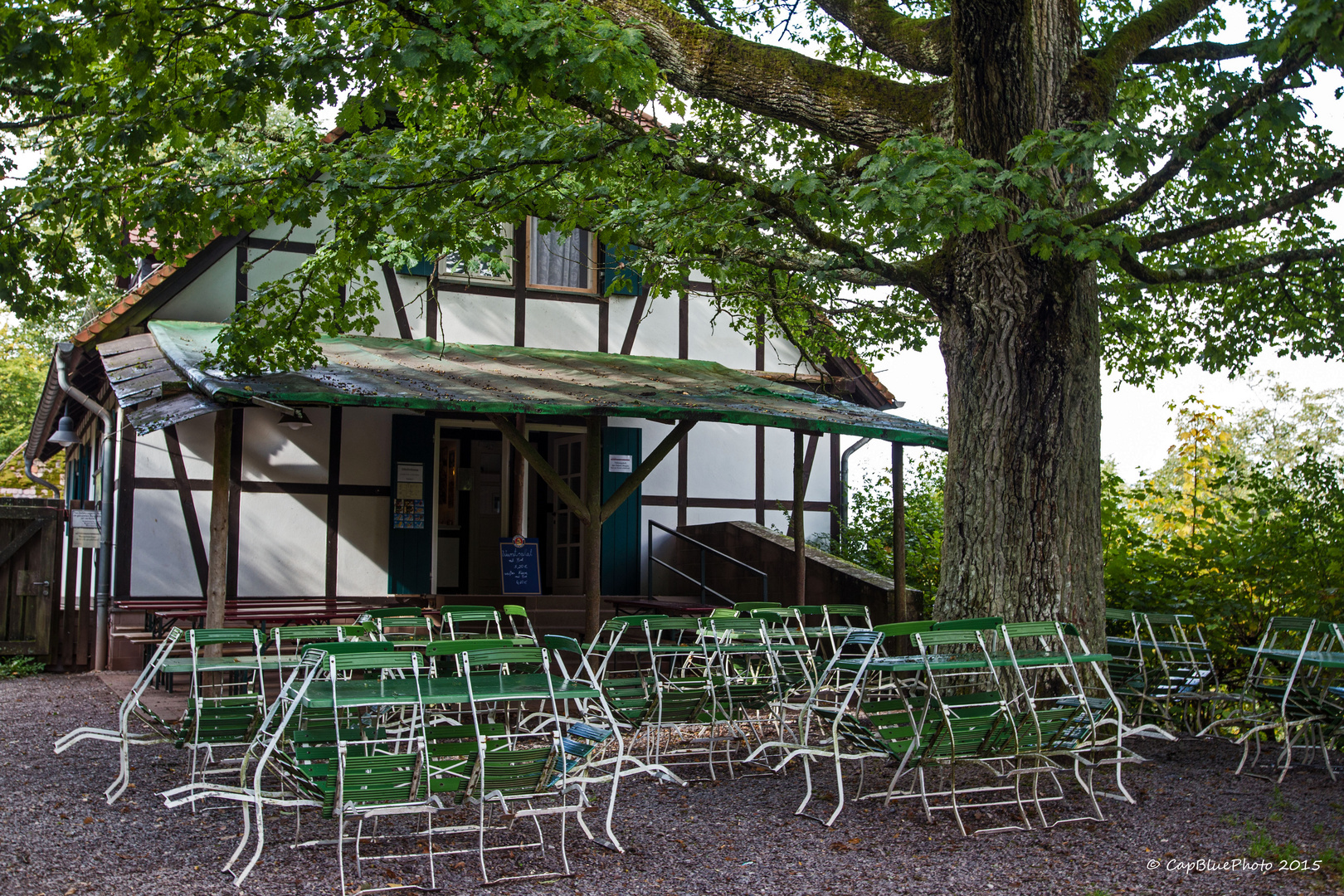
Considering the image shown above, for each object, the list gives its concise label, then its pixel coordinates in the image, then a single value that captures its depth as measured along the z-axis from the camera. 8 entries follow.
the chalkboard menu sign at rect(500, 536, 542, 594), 11.53
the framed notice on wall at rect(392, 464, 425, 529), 11.09
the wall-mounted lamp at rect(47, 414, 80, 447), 12.33
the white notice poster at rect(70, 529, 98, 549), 10.52
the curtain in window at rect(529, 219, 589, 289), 12.19
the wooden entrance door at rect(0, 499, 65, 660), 11.45
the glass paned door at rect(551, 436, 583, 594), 11.97
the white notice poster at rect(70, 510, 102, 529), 10.56
